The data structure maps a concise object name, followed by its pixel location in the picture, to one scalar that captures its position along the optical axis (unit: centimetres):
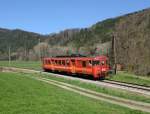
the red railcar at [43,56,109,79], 1922
